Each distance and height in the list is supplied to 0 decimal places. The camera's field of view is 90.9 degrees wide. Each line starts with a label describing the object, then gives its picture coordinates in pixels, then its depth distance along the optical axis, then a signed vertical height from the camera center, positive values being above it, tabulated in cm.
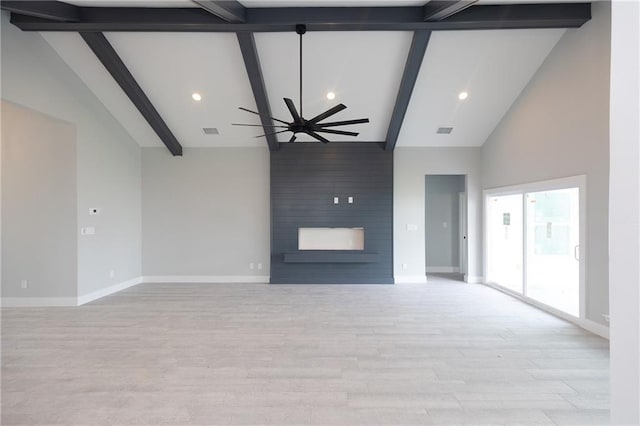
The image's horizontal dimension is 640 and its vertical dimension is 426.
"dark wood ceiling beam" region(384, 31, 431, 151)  450 +214
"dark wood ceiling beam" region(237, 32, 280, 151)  452 +221
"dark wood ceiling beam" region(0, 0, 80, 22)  385 +256
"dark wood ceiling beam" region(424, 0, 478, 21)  368 +251
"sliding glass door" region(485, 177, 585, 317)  458 -52
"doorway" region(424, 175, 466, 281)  833 -30
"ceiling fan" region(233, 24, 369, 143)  402 +118
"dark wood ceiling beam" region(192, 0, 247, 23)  372 +252
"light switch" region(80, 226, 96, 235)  540 -33
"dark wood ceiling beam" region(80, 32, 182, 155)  460 +216
